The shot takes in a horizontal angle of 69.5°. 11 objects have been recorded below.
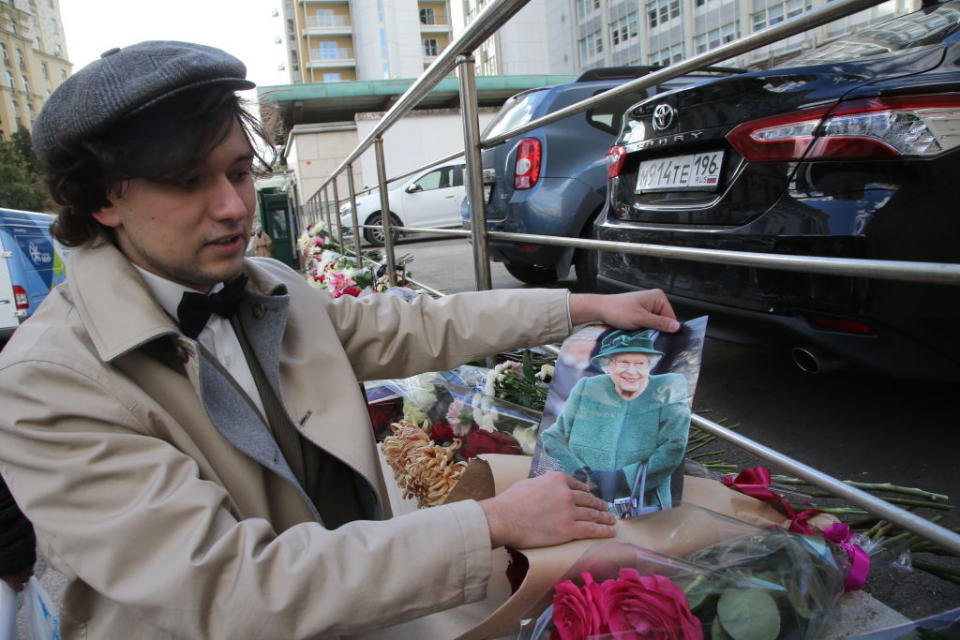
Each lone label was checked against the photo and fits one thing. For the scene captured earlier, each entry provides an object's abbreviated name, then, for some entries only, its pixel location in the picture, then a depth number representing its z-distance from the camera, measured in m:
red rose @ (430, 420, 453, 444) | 1.63
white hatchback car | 13.93
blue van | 7.80
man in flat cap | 0.87
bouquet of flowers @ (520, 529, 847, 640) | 0.79
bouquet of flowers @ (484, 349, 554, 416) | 1.80
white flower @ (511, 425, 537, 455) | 1.41
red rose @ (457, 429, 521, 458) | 1.44
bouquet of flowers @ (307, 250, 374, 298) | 4.36
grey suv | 4.83
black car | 1.88
